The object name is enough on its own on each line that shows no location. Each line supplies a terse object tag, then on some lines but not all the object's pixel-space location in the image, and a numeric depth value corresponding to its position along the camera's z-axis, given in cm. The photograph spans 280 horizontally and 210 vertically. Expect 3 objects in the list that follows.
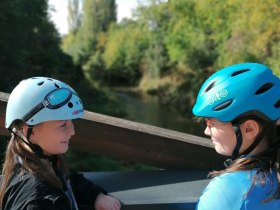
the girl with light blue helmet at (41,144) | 166
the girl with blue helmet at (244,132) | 146
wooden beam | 226
